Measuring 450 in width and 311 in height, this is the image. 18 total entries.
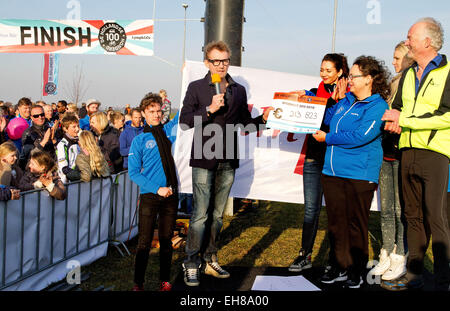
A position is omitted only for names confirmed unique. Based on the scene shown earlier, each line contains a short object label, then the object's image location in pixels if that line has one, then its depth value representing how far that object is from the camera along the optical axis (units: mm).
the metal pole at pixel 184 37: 34722
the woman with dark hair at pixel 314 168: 4273
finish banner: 9461
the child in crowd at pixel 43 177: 4609
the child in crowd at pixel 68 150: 5566
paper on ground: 3957
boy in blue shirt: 4121
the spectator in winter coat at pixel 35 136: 7676
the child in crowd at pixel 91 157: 5500
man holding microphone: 4125
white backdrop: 5738
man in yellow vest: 3469
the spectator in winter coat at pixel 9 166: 4680
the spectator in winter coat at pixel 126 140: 7738
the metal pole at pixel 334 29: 8460
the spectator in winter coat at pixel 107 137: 7637
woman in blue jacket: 3820
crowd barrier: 4152
